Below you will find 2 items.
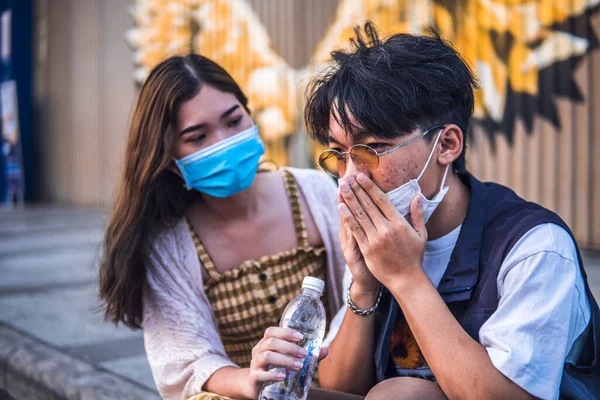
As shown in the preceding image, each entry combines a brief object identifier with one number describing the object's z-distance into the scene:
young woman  2.52
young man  2.02
